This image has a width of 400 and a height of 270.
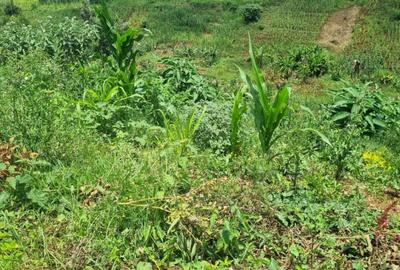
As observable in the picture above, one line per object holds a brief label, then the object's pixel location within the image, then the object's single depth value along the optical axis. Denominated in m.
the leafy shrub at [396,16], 17.49
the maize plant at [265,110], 4.02
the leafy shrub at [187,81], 5.94
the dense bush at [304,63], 13.11
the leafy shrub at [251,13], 18.91
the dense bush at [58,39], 7.20
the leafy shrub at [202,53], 14.94
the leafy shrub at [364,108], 5.81
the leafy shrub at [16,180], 3.19
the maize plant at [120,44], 5.62
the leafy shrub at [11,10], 22.22
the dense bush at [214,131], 4.24
